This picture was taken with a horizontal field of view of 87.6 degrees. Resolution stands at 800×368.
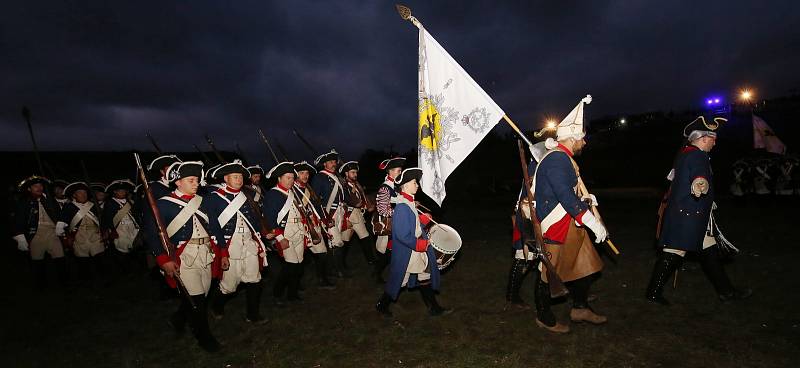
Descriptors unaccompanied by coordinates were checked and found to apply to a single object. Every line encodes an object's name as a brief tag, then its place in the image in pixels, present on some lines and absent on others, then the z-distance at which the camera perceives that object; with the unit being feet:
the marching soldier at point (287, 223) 20.18
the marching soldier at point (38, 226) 26.66
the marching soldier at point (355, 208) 27.66
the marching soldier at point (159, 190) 15.31
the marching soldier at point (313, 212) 23.57
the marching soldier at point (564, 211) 14.44
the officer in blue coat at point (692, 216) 16.88
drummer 17.06
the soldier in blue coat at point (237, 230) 17.20
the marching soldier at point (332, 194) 26.76
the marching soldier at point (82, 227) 28.14
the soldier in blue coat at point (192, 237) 15.46
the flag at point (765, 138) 56.29
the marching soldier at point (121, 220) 27.91
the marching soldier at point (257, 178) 28.58
